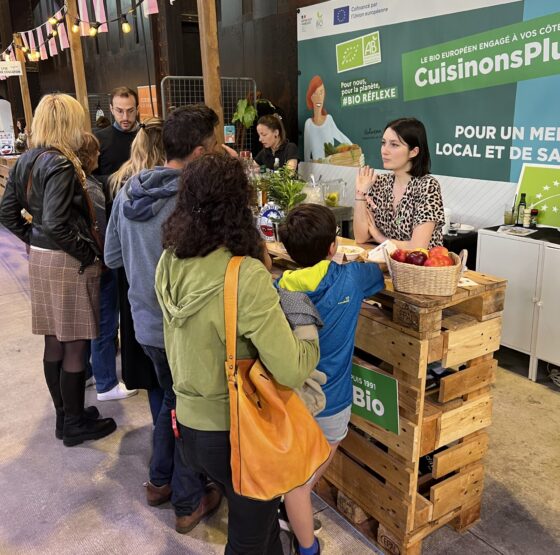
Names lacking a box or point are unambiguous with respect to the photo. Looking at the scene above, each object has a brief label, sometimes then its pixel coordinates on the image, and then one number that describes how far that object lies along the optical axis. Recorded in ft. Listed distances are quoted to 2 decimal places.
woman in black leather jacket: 8.82
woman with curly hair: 4.94
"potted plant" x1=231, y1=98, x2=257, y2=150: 20.25
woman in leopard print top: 8.07
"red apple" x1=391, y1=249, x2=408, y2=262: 6.54
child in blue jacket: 6.01
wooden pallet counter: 6.52
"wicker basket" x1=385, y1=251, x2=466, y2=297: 6.15
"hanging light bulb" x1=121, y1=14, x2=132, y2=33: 17.80
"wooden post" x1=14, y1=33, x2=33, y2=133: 30.83
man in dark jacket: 13.48
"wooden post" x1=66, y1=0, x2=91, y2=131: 20.57
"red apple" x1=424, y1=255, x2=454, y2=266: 6.27
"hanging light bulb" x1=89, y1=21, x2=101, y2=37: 18.86
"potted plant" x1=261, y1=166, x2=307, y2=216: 9.03
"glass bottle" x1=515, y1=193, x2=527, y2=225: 13.29
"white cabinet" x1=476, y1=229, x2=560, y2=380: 11.81
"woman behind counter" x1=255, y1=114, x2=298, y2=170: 17.84
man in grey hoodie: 6.66
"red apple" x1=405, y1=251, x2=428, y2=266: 6.36
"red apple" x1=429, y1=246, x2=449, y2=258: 6.35
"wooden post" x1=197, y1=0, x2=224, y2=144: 11.75
